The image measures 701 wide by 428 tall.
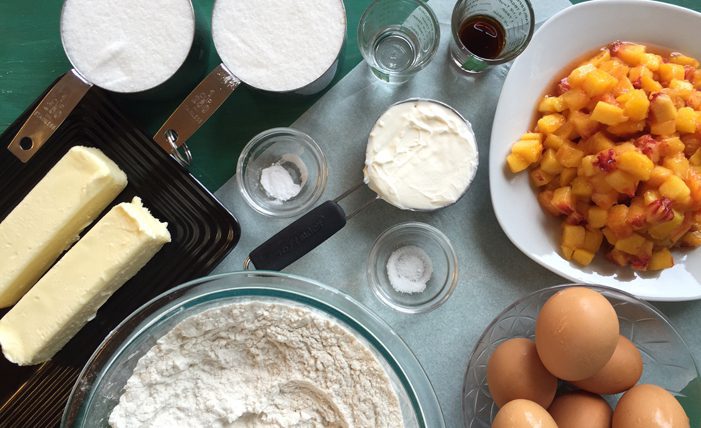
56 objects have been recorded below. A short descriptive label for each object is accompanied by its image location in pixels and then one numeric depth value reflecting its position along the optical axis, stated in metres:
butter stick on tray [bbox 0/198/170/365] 0.51
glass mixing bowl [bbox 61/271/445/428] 0.48
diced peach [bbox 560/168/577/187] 0.53
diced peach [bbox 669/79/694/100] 0.51
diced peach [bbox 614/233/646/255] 0.52
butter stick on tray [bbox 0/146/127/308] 0.51
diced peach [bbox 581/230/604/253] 0.54
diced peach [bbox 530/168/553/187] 0.54
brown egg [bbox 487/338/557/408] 0.49
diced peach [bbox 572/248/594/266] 0.54
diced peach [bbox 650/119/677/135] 0.51
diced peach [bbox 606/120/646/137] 0.51
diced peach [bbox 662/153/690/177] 0.51
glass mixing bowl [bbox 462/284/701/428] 0.51
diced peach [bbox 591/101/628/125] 0.50
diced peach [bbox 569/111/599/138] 0.52
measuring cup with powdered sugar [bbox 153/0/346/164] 0.53
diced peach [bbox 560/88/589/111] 0.52
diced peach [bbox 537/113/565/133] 0.53
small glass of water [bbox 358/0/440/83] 0.55
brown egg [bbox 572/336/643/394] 0.49
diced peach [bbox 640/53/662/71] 0.53
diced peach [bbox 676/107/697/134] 0.51
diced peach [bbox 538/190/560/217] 0.54
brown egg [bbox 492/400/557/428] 0.46
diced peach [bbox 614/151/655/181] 0.50
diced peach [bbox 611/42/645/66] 0.53
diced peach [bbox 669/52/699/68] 0.54
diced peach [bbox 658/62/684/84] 0.52
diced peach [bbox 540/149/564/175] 0.53
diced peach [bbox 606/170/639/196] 0.51
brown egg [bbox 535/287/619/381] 0.46
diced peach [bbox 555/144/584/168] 0.52
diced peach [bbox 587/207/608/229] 0.52
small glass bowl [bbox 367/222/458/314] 0.55
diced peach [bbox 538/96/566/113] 0.54
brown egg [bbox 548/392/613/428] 0.49
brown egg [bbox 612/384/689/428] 0.46
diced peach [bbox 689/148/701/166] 0.52
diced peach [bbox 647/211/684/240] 0.51
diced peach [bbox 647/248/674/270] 0.53
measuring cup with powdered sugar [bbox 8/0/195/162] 0.53
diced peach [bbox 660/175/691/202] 0.50
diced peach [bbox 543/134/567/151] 0.53
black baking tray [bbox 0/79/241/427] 0.53
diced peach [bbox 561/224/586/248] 0.54
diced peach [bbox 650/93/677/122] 0.50
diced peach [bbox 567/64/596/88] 0.53
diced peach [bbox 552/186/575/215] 0.53
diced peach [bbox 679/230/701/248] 0.53
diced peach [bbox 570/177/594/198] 0.52
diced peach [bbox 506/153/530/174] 0.53
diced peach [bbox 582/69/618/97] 0.51
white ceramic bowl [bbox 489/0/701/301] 0.54
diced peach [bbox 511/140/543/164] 0.53
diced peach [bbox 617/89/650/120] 0.50
